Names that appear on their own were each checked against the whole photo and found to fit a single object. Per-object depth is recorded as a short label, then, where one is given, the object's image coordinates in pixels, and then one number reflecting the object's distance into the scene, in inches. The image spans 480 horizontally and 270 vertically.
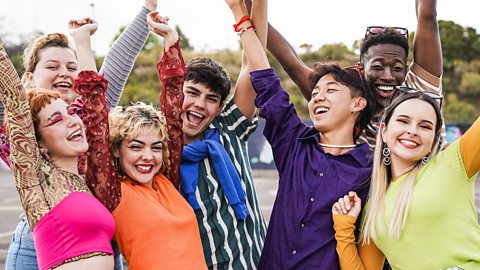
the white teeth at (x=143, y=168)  89.4
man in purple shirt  88.0
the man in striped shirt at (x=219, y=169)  93.2
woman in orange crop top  83.2
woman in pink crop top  76.4
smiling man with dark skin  100.5
